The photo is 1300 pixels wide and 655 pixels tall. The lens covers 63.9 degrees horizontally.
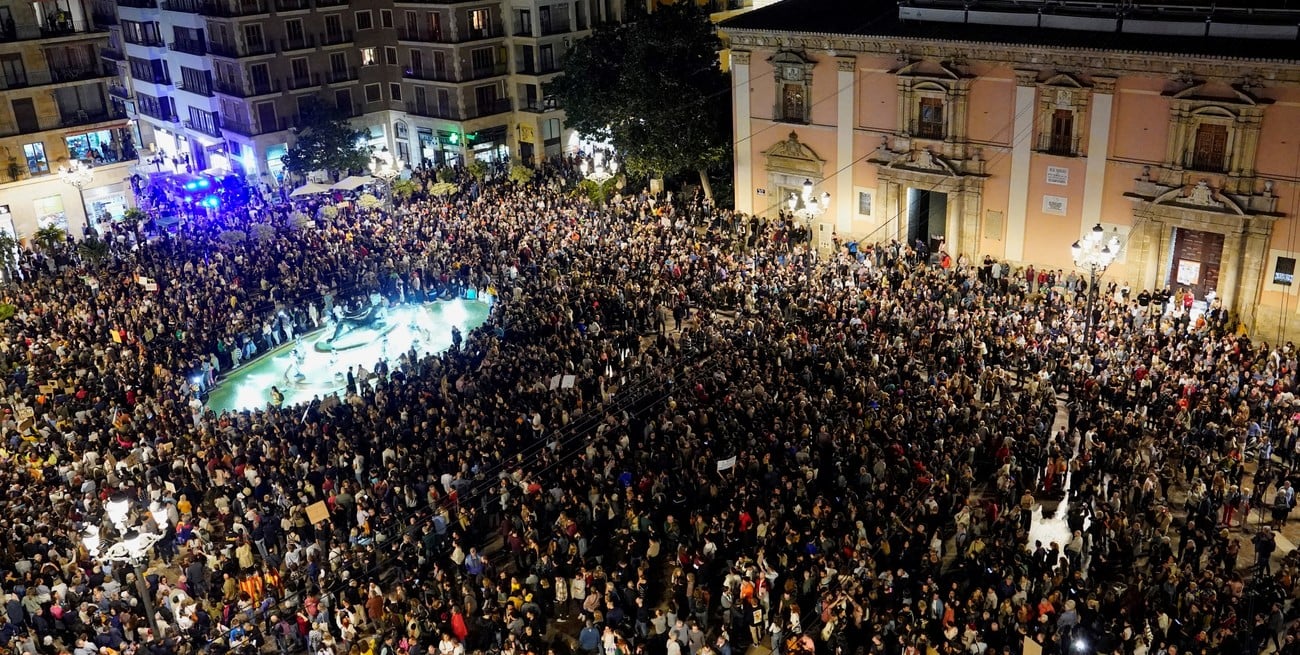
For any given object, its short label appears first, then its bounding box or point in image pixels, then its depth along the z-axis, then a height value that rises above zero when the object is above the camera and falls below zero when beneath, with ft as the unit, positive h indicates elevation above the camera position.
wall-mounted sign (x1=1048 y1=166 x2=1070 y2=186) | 103.91 -22.28
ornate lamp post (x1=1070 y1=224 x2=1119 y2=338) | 82.84 -23.70
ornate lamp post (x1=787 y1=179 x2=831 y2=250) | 106.32 -25.75
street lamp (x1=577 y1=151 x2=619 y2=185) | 130.93 -25.22
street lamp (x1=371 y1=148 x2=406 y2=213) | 138.79 -25.60
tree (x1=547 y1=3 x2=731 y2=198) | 131.44 -16.57
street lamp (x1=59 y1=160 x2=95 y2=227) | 130.93 -22.57
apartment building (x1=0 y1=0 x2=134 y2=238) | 138.00 -16.49
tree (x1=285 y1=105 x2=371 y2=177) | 165.37 -26.05
